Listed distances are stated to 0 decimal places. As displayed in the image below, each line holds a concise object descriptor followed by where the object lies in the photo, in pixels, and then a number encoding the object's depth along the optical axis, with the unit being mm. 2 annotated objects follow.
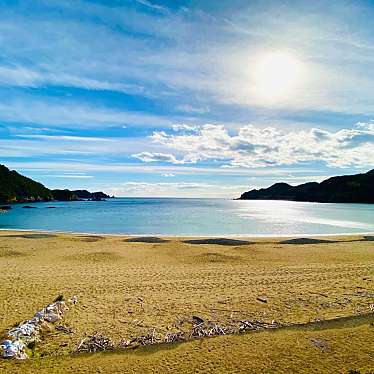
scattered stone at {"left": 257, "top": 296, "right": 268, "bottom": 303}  11770
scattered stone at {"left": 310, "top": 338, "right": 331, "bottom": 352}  8106
